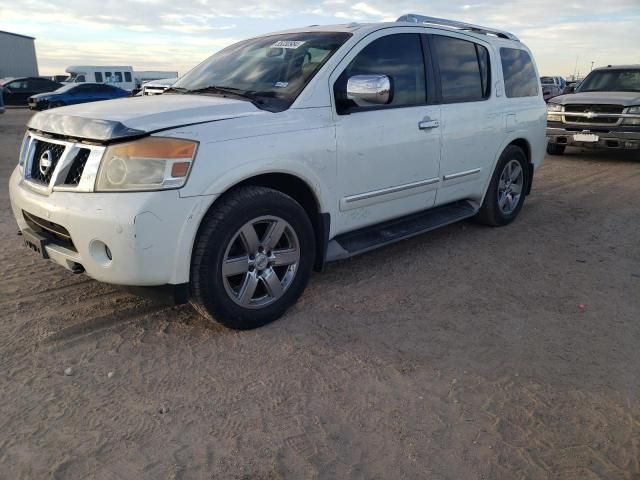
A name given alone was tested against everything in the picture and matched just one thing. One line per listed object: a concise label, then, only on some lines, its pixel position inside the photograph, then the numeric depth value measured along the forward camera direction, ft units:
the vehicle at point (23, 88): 87.25
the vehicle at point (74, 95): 70.33
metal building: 171.12
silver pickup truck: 31.63
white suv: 9.37
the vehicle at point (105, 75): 114.62
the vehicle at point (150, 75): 147.13
